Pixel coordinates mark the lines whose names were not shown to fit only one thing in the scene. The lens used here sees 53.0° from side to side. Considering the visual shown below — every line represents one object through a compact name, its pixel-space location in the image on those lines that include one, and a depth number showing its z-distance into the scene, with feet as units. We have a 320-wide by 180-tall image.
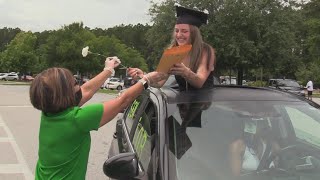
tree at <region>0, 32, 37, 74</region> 178.20
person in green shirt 6.11
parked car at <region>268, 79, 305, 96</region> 72.00
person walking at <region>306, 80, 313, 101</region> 65.34
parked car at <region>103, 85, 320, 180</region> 6.53
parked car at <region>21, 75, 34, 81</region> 194.48
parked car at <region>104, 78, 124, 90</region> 113.30
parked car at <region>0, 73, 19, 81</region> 208.28
